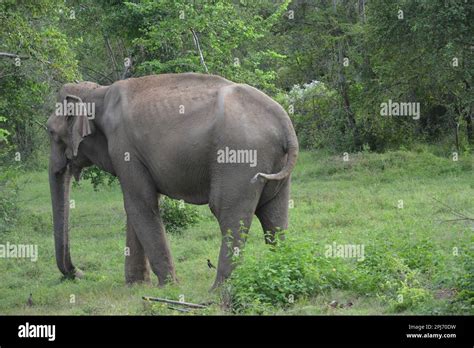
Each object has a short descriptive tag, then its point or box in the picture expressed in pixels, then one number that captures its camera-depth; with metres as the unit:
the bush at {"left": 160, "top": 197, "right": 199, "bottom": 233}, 16.98
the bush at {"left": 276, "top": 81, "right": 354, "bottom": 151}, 26.64
